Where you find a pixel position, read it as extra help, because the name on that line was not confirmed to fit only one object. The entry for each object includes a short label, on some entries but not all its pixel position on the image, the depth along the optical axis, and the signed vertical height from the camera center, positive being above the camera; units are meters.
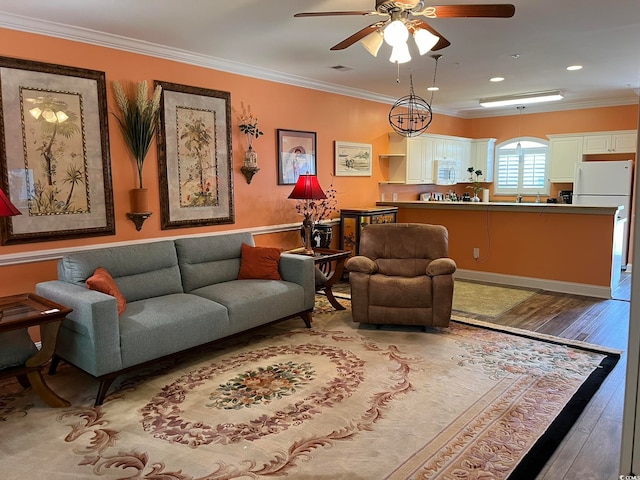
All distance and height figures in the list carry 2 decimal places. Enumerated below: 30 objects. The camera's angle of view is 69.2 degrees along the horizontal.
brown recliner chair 4.14 -0.81
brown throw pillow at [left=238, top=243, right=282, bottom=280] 4.35 -0.69
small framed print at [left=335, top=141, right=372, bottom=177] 6.34 +0.43
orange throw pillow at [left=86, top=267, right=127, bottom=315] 3.22 -0.66
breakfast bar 5.42 -0.69
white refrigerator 6.87 +0.06
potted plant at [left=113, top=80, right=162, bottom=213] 4.01 +0.60
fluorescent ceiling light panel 6.76 +1.36
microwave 7.77 +0.29
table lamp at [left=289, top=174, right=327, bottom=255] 4.97 -0.02
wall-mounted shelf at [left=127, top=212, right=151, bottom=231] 4.15 -0.24
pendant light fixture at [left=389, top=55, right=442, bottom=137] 7.06 +1.15
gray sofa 2.95 -0.85
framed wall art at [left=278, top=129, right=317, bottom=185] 5.51 +0.43
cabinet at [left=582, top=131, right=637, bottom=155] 7.05 +0.71
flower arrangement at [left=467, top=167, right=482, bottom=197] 8.27 +0.19
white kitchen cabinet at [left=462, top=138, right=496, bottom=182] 8.62 +0.61
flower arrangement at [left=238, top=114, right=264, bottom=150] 5.05 +0.69
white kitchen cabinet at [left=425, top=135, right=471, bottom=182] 7.77 +0.64
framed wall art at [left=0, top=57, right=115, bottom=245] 3.46 +0.31
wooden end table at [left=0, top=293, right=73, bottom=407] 2.76 -0.88
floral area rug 2.31 -1.35
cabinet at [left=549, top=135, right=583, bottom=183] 7.54 +0.54
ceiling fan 2.61 +1.01
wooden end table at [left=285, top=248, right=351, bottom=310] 4.87 -0.79
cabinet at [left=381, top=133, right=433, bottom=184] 7.11 +0.48
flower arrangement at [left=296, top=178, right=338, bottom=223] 5.84 -0.22
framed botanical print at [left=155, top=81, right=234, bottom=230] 4.41 +0.33
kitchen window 8.16 +0.39
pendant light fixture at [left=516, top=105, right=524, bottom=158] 8.18 +0.99
